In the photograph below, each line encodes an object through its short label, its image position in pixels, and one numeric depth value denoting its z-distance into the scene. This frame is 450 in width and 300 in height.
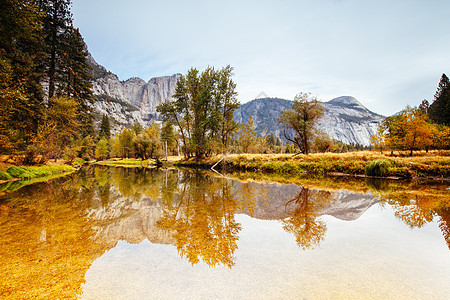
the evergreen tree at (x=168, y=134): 42.66
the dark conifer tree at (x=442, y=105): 40.15
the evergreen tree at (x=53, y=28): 20.92
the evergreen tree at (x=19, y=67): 10.59
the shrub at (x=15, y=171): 13.42
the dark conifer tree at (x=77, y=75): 23.70
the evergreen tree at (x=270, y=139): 108.70
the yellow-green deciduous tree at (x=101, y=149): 64.06
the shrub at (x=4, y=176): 12.52
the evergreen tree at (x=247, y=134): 48.22
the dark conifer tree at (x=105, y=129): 78.20
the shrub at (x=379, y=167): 13.88
